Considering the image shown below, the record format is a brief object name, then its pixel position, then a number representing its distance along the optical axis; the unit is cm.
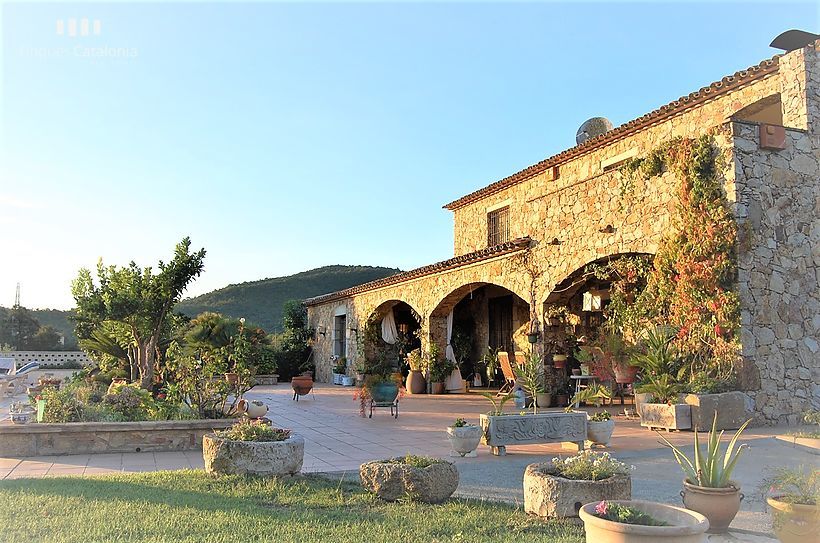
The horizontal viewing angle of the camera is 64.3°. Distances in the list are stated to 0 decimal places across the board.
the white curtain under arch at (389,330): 1977
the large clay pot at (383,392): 1099
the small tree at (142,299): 1015
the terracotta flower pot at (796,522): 355
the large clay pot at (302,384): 1410
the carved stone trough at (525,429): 708
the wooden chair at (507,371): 1361
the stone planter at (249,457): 561
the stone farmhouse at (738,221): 915
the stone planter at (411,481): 484
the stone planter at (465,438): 691
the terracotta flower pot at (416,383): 1644
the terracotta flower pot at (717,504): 405
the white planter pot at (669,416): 856
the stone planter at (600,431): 734
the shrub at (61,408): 761
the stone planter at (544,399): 1224
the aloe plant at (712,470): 411
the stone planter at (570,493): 438
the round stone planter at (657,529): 310
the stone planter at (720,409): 852
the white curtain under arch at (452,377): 1648
